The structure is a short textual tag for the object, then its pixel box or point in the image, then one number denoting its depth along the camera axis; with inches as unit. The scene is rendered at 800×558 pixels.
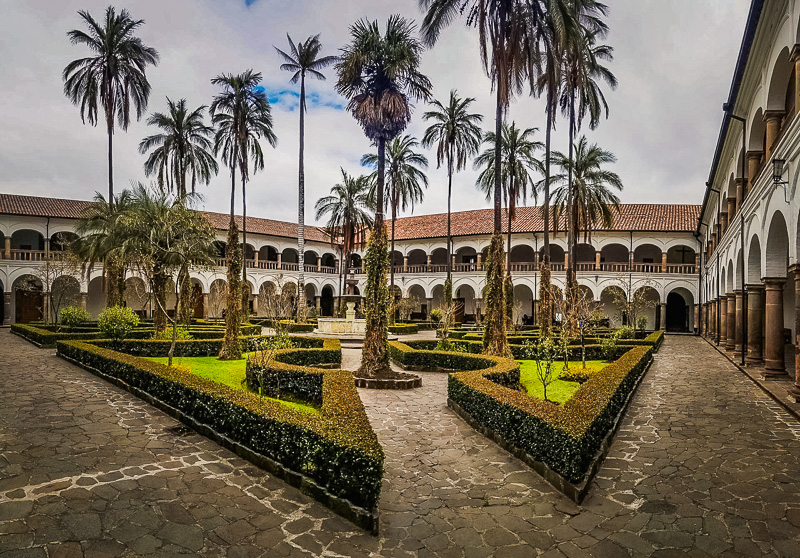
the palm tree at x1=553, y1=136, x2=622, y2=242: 1004.6
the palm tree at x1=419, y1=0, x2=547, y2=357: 557.0
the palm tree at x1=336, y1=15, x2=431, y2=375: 502.3
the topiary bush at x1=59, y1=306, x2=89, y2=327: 852.0
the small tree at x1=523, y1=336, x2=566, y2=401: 398.6
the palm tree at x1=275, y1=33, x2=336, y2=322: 1111.0
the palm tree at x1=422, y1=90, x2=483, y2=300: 1183.6
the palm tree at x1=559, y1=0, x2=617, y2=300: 773.9
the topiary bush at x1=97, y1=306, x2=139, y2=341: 633.6
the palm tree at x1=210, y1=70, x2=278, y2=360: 1021.2
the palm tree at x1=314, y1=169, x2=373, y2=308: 1389.0
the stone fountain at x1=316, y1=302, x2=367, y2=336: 974.4
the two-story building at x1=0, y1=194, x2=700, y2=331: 1250.6
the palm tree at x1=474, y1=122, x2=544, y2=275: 1129.4
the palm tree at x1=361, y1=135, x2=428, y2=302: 1312.7
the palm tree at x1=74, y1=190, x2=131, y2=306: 802.8
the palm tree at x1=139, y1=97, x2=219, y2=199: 1155.9
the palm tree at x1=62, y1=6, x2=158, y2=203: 965.8
